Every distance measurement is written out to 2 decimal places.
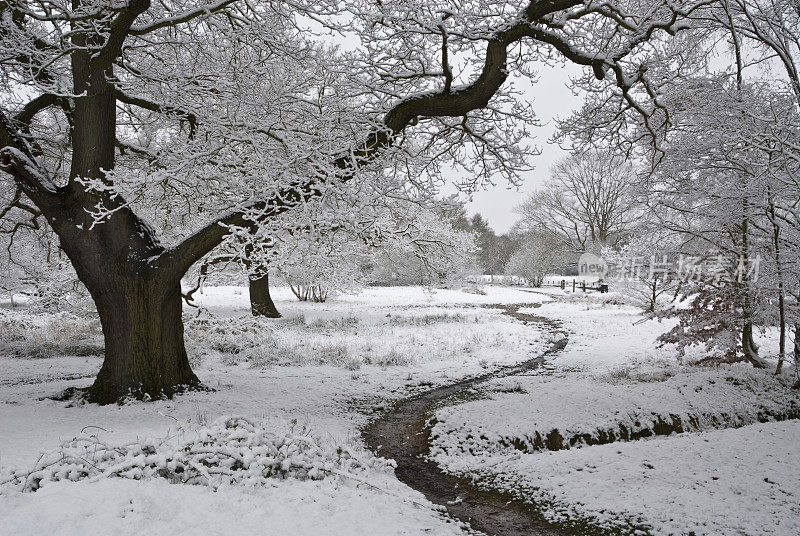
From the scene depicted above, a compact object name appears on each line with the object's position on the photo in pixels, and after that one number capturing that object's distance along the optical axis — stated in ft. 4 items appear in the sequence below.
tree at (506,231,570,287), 158.20
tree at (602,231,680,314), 32.32
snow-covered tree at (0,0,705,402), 19.56
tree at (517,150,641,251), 123.54
